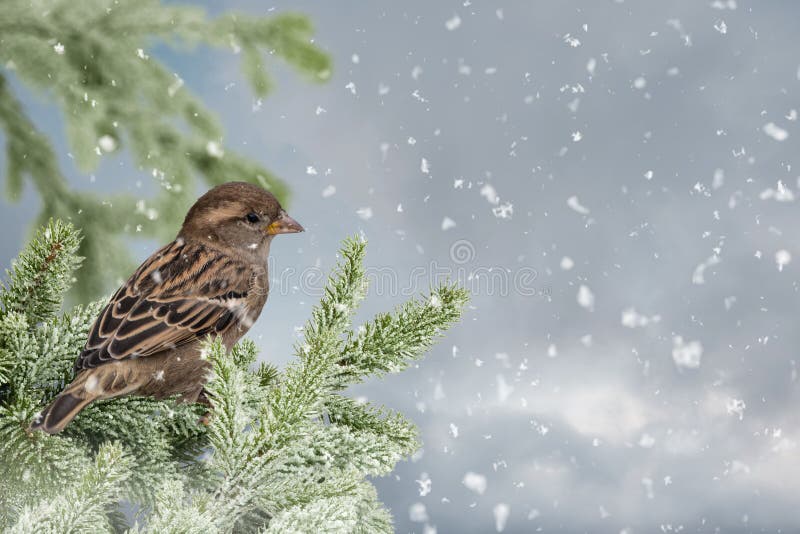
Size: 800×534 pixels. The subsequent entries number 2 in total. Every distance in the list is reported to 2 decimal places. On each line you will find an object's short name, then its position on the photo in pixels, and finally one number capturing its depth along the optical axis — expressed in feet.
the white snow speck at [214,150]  12.66
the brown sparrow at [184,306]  12.07
